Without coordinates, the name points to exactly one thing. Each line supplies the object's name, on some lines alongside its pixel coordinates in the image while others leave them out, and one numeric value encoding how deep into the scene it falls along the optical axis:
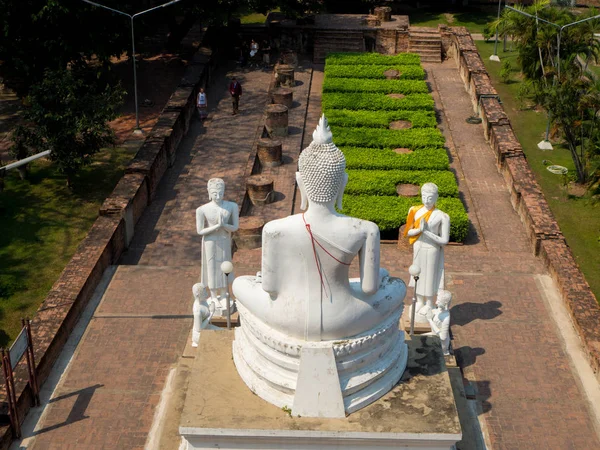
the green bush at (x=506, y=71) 31.75
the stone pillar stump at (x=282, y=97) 28.55
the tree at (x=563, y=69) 23.98
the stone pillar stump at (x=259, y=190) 22.11
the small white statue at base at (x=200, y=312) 15.02
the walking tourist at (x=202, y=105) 27.55
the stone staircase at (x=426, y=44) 34.17
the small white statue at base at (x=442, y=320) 15.13
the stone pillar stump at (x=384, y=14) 35.62
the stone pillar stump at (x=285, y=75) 30.50
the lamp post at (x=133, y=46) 26.00
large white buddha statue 11.25
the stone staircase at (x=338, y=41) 34.22
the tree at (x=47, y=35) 26.06
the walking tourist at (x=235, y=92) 28.05
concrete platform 11.46
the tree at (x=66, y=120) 22.53
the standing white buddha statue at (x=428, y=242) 15.42
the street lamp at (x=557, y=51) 26.84
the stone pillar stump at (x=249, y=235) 19.94
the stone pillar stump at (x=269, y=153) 24.47
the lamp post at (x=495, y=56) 34.78
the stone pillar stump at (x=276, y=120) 26.34
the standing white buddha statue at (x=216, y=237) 15.65
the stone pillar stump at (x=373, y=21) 34.91
